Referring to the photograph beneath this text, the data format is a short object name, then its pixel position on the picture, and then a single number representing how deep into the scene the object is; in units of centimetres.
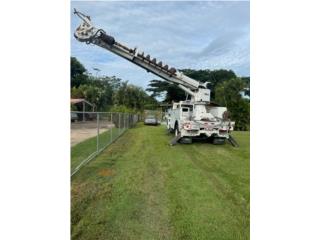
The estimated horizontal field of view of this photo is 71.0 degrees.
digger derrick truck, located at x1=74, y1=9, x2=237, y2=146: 501
